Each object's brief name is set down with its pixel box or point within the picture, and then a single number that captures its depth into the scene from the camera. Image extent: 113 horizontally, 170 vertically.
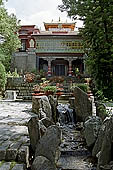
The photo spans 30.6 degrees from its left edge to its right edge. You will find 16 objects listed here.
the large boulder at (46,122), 4.43
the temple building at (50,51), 23.23
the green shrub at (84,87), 12.00
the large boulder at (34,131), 3.53
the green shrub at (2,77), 14.06
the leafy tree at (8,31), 13.70
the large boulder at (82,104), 6.77
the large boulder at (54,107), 7.36
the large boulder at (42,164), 2.99
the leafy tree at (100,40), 11.73
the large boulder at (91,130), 4.28
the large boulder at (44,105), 6.65
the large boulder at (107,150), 3.08
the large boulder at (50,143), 3.23
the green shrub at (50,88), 11.34
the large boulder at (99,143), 3.72
